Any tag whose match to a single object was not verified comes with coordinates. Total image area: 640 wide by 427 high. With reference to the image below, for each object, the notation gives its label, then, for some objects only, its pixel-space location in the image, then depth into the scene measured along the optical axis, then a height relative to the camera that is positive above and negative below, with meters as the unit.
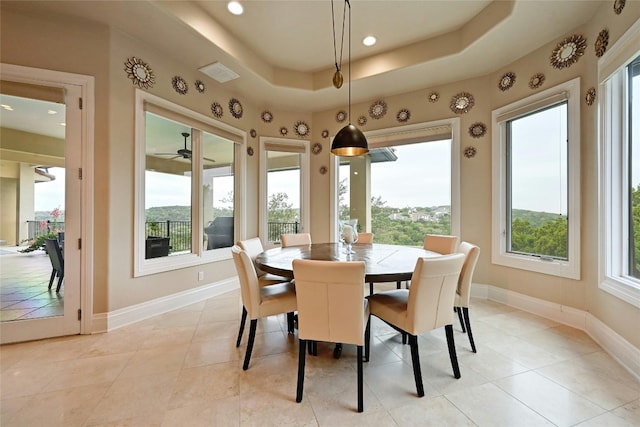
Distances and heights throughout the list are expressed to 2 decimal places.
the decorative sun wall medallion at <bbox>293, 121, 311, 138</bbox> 4.62 +1.43
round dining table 1.76 -0.36
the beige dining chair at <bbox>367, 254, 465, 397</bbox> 1.66 -0.57
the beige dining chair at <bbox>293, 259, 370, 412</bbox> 1.53 -0.53
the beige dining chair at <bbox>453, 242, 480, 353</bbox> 2.17 -0.57
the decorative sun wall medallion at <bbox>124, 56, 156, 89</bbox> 2.75 +1.45
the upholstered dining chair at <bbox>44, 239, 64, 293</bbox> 2.56 -0.40
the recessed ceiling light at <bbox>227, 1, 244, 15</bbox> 2.61 +1.99
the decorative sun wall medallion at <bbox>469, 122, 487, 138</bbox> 3.52 +1.09
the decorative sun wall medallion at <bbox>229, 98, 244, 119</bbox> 3.95 +1.55
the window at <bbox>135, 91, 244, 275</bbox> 2.95 +0.34
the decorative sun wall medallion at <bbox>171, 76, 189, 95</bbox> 3.18 +1.51
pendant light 2.64 +0.72
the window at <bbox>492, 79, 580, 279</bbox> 2.68 +0.35
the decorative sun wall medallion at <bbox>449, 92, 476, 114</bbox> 3.60 +1.47
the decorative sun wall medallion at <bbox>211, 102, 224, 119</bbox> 3.68 +1.40
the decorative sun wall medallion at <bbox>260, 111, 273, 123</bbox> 4.45 +1.58
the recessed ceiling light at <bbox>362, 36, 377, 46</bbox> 3.20 +2.04
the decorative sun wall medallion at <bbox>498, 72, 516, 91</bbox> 3.23 +1.59
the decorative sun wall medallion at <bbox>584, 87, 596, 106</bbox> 2.44 +1.06
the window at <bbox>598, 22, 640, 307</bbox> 2.10 +0.35
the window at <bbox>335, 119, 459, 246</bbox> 3.83 +0.46
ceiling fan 3.42 +0.78
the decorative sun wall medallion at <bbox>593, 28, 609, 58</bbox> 2.26 +1.44
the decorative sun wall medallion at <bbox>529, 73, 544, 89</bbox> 2.94 +1.45
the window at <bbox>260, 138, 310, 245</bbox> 4.55 +0.41
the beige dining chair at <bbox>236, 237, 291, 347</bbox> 2.60 -0.40
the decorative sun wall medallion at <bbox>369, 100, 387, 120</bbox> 4.15 +1.59
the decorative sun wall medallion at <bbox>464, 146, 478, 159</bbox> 3.58 +0.81
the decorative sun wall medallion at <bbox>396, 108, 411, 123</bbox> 3.99 +1.44
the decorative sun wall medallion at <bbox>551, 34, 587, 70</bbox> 2.60 +1.59
